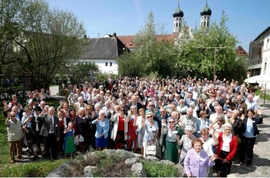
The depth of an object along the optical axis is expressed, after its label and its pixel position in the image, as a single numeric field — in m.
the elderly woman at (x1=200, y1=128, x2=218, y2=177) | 4.95
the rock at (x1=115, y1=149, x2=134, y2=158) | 5.47
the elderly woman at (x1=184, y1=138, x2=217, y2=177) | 4.23
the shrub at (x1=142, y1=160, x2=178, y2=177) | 4.80
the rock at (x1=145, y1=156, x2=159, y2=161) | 5.78
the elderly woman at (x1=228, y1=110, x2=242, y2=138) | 6.34
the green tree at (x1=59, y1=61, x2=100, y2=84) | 19.52
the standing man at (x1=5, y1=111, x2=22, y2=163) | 6.26
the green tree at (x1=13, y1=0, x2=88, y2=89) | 15.23
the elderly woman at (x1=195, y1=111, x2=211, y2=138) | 6.21
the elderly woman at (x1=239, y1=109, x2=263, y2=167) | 6.16
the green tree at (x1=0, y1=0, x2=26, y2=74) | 12.88
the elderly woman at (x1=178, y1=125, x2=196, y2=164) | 5.30
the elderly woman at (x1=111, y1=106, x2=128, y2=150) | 6.82
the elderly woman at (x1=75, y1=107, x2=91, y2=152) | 6.67
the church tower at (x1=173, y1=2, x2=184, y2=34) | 70.11
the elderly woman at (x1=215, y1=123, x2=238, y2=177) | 5.06
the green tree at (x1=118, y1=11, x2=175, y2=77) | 28.80
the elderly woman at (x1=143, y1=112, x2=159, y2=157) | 6.05
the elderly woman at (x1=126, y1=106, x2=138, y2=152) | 6.77
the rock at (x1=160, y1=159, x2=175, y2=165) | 5.35
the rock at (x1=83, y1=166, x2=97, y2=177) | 4.60
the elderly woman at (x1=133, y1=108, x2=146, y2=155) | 6.40
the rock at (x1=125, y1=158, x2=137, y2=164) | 5.12
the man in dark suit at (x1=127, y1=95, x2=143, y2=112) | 8.00
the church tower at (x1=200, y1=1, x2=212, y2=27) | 68.64
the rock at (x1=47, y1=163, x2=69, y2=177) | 4.67
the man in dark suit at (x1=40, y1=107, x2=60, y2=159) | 6.27
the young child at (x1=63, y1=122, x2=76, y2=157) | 6.57
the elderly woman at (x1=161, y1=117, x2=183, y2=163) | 5.72
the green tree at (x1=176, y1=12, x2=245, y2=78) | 26.27
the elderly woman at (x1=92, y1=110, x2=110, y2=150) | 6.59
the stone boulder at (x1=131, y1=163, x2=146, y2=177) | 4.56
